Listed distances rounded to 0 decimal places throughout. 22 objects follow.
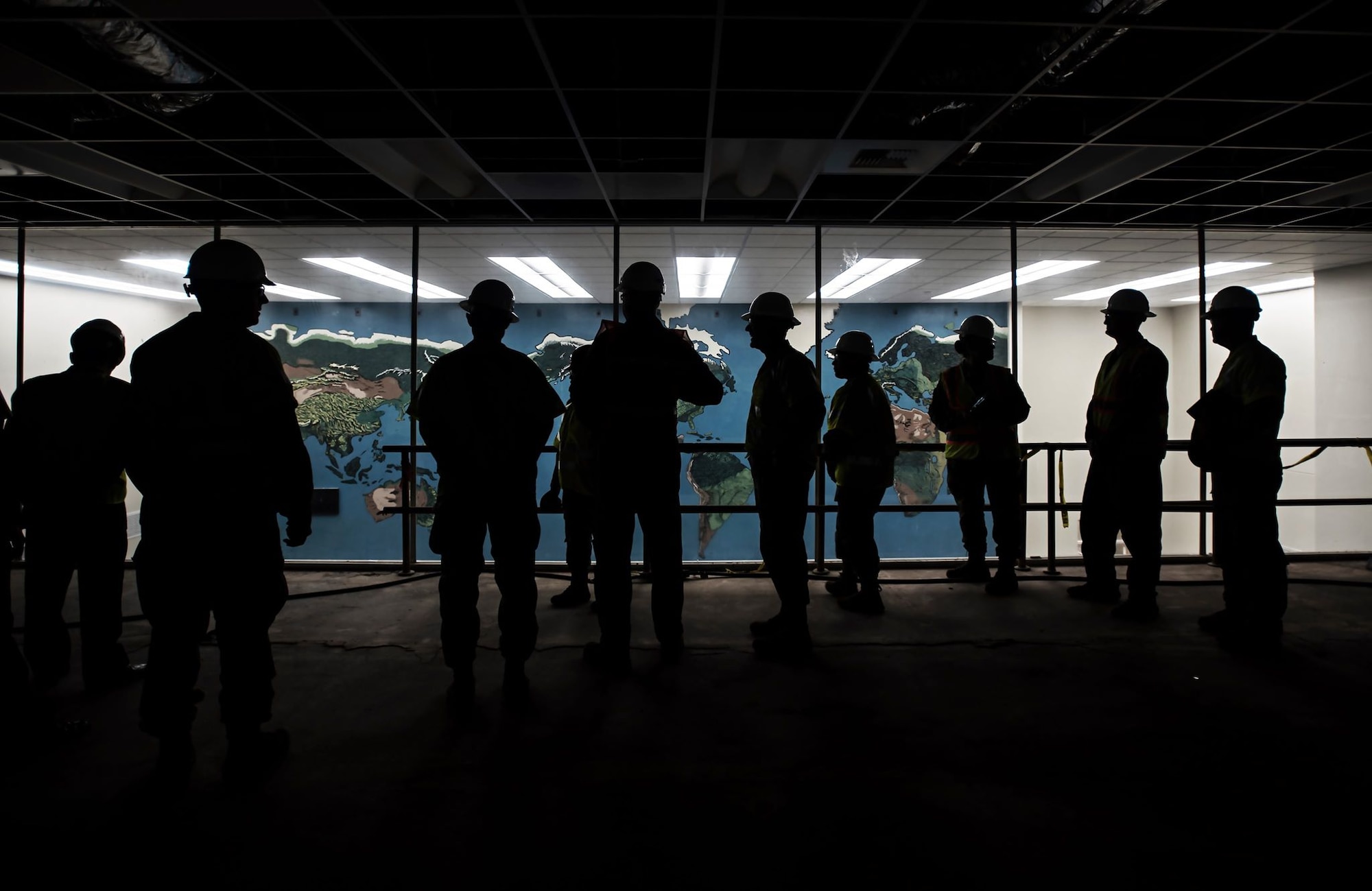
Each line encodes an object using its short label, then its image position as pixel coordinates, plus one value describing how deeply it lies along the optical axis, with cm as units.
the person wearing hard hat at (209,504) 224
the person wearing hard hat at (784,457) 355
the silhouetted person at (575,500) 433
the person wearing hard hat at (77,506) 293
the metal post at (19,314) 577
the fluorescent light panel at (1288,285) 808
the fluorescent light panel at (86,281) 675
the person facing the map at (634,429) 320
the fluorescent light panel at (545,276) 664
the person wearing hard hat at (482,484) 283
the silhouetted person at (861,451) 424
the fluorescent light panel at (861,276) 672
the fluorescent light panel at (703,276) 683
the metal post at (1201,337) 594
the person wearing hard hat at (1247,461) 354
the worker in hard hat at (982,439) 478
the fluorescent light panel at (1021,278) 740
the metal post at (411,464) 540
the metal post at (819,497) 557
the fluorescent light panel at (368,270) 669
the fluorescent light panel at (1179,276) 745
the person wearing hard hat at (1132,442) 400
